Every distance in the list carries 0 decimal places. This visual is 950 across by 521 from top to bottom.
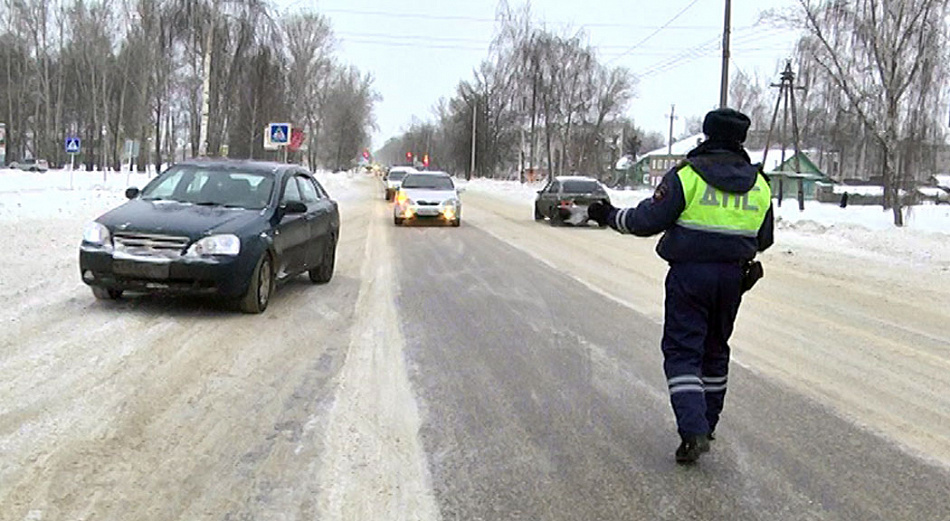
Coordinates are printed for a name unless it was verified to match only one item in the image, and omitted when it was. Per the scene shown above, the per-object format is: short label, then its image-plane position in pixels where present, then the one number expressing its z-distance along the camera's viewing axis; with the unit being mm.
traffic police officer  4293
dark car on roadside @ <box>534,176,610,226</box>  24922
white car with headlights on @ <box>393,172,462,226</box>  22953
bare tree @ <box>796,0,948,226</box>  23672
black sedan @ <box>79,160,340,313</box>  7711
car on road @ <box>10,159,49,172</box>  64212
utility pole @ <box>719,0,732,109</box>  25150
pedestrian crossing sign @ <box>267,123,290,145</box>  30688
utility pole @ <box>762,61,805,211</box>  41188
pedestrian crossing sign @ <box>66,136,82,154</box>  31766
